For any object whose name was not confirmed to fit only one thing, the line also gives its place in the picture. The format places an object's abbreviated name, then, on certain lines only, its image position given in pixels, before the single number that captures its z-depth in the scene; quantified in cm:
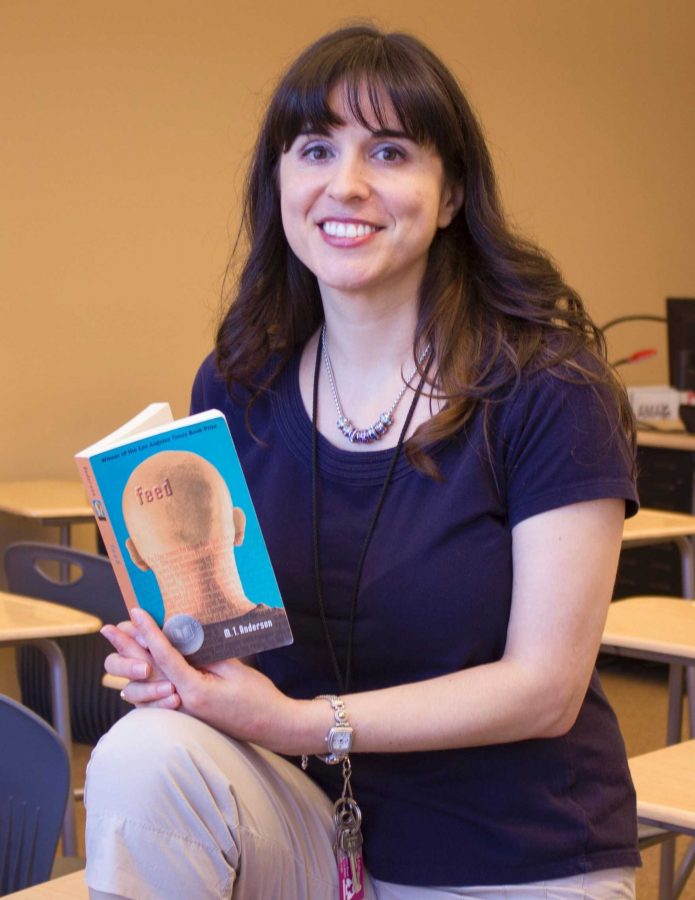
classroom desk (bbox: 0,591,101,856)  242
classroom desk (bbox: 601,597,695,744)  220
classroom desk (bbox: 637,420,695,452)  493
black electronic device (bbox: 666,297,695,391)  533
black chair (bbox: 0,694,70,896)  156
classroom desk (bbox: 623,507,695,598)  343
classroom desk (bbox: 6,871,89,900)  154
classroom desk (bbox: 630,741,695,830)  168
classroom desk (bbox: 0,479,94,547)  369
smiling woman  136
